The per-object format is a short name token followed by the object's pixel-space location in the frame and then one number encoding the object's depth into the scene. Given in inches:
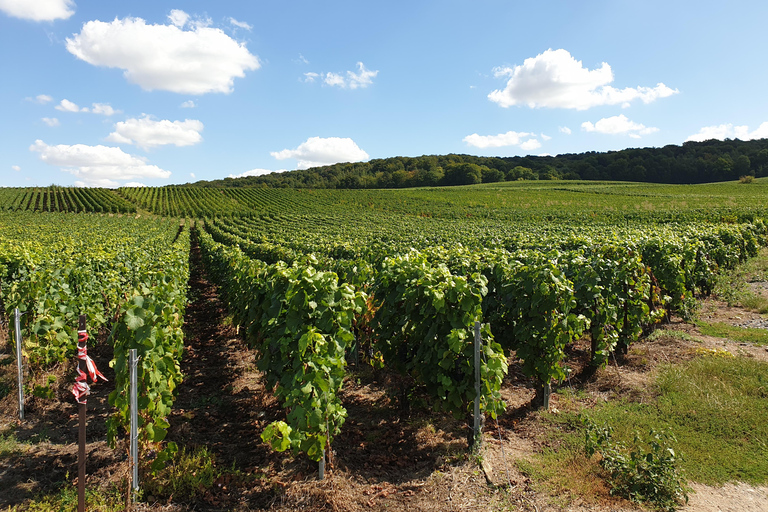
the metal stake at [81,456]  130.0
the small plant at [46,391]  227.5
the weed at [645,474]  148.0
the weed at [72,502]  145.1
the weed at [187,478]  158.9
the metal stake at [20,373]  213.9
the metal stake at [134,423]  152.8
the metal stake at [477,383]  177.8
